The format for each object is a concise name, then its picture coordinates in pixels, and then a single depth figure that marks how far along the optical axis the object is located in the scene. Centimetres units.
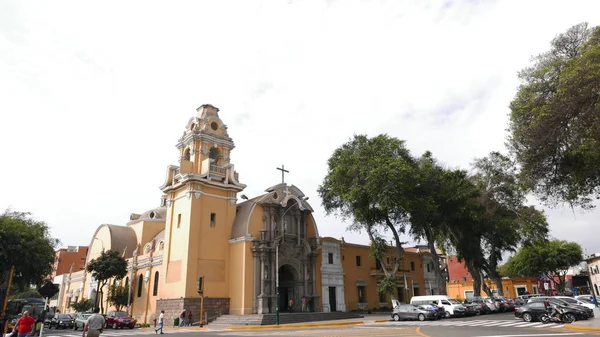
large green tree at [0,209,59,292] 3107
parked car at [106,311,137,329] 3108
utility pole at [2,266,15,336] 1766
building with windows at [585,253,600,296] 6662
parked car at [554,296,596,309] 2627
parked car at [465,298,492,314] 3431
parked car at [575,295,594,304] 3425
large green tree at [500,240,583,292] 5938
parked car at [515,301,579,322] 2486
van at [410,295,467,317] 3067
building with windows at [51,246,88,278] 6481
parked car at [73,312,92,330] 3244
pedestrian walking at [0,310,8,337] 1786
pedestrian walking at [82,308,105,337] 1188
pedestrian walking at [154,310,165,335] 2398
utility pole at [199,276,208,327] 2845
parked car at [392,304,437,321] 2953
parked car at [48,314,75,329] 3569
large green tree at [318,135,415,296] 3341
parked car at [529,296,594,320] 2286
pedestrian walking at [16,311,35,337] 1437
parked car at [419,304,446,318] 2968
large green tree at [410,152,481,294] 3550
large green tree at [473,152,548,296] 3719
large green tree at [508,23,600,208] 1622
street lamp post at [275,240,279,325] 3138
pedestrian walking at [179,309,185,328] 2927
